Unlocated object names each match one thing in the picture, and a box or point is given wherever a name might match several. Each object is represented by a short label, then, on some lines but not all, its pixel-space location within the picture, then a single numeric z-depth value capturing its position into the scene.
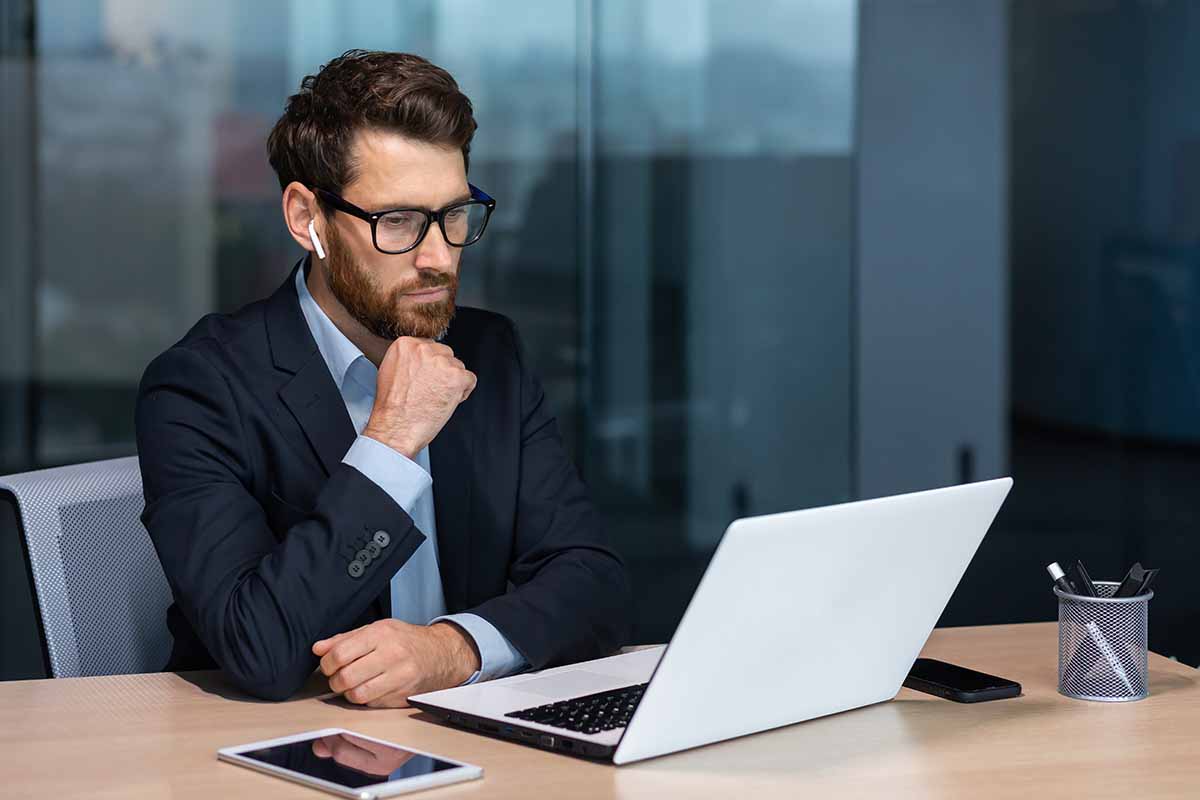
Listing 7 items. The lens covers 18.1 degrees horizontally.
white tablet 3.24
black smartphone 3.52
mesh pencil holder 3.51
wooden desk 3.26
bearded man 3.57
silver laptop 3.26
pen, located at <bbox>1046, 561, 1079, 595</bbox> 3.53
